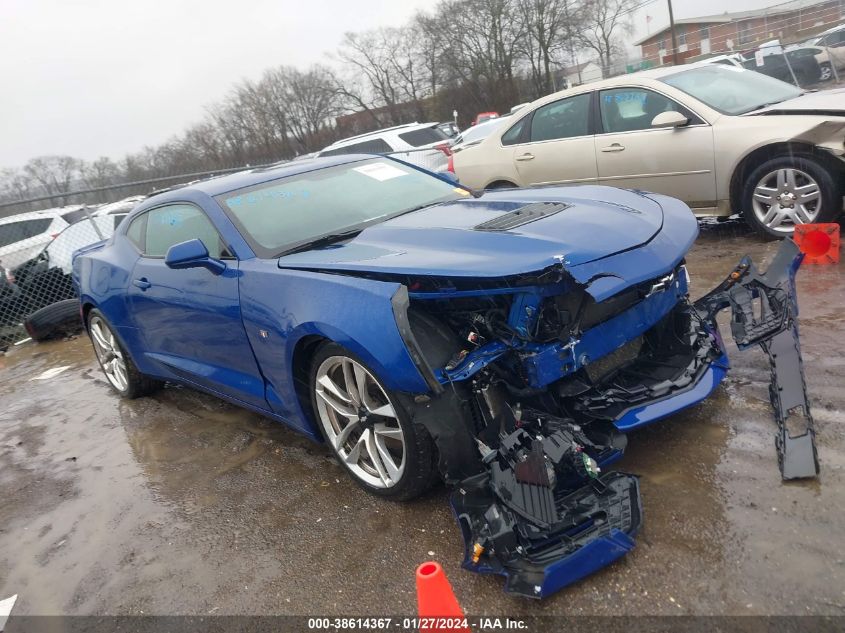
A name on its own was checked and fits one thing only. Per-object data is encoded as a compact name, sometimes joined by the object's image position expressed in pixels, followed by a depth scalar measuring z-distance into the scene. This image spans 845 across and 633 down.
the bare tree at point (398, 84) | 55.28
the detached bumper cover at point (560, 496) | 2.02
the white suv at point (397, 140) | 14.05
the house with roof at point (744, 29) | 29.36
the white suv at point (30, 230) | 9.51
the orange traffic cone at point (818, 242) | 4.59
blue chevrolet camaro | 2.20
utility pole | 38.14
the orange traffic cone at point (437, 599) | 1.71
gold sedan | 5.01
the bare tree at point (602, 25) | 49.59
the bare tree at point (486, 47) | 45.41
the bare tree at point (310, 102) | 62.38
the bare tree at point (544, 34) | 46.66
